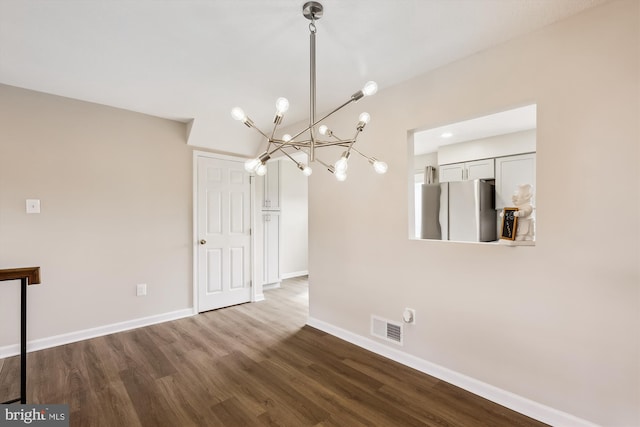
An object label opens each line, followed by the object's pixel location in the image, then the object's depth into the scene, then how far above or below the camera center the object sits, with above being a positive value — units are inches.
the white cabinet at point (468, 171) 165.8 +24.8
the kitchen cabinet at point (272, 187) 203.0 +17.7
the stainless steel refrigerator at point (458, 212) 126.0 -0.3
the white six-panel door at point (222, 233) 150.3 -11.5
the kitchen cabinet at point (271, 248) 200.1 -25.9
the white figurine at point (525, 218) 75.9 -1.8
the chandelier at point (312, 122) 59.0 +20.1
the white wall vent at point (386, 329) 101.0 -42.5
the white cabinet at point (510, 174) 151.9 +20.2
